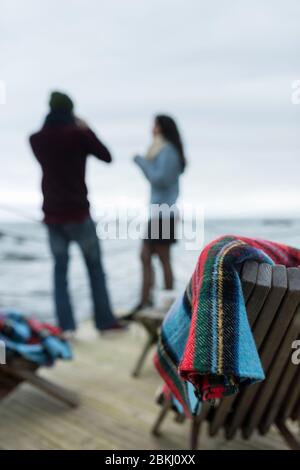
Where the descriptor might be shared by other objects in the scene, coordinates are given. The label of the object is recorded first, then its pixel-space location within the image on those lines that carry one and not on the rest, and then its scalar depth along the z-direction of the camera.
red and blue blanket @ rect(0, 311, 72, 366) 2.19
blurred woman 3.04
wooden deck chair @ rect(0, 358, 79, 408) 2.17
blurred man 2.69
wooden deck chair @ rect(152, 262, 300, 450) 1.30
